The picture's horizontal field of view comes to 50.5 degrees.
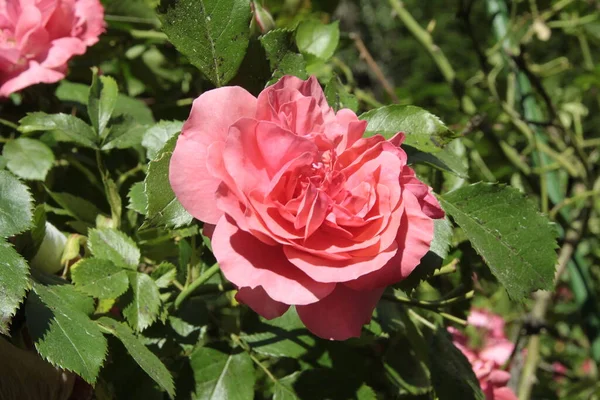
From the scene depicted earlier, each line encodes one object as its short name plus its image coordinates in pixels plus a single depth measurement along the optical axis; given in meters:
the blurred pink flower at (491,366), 0.78
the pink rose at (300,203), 0.40
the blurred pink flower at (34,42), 0.63
